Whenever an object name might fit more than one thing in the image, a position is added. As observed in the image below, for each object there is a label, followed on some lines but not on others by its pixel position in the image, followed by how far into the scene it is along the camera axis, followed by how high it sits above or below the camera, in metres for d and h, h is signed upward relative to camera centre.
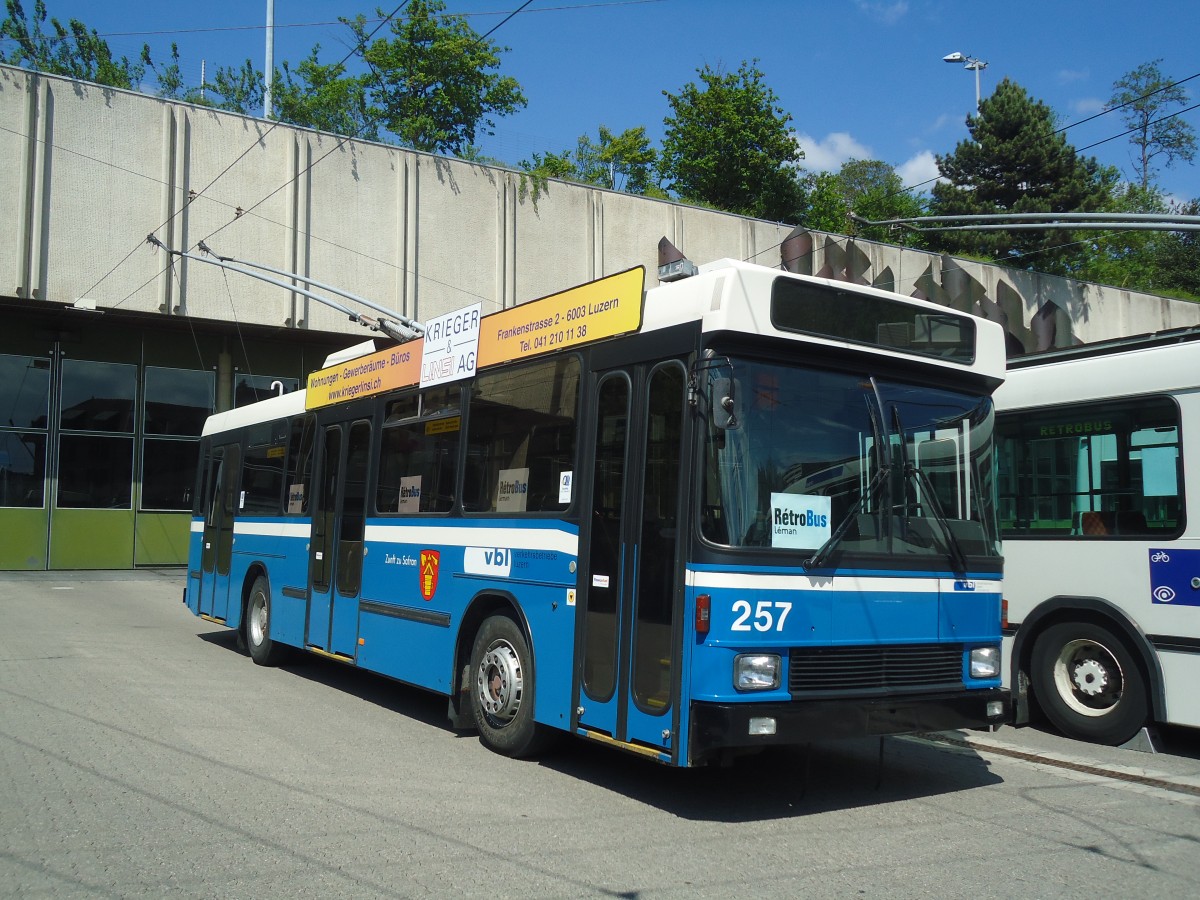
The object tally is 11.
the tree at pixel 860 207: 50.07 +17.41
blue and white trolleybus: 5.86 +0.00
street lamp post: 26.39 +11.49
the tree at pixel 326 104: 49.78 +19.19
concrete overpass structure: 25.50 +6.38
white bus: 7.93 -0.04
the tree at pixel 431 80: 50.59 +20.83
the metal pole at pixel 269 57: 33.35 +15.19
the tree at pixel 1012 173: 47.00 +15.76
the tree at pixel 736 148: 51.94 +18.02
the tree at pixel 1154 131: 65.94 +25.15
